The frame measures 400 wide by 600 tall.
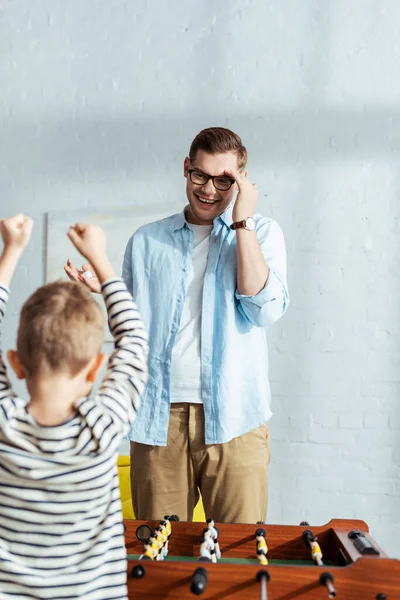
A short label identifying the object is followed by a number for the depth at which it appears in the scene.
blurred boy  1.13
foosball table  1.28
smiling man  1.96
